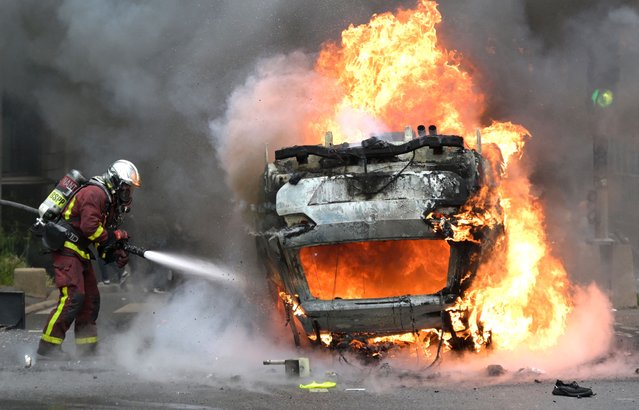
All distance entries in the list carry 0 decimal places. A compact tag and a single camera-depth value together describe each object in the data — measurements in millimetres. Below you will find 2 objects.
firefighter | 16172
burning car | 14414
